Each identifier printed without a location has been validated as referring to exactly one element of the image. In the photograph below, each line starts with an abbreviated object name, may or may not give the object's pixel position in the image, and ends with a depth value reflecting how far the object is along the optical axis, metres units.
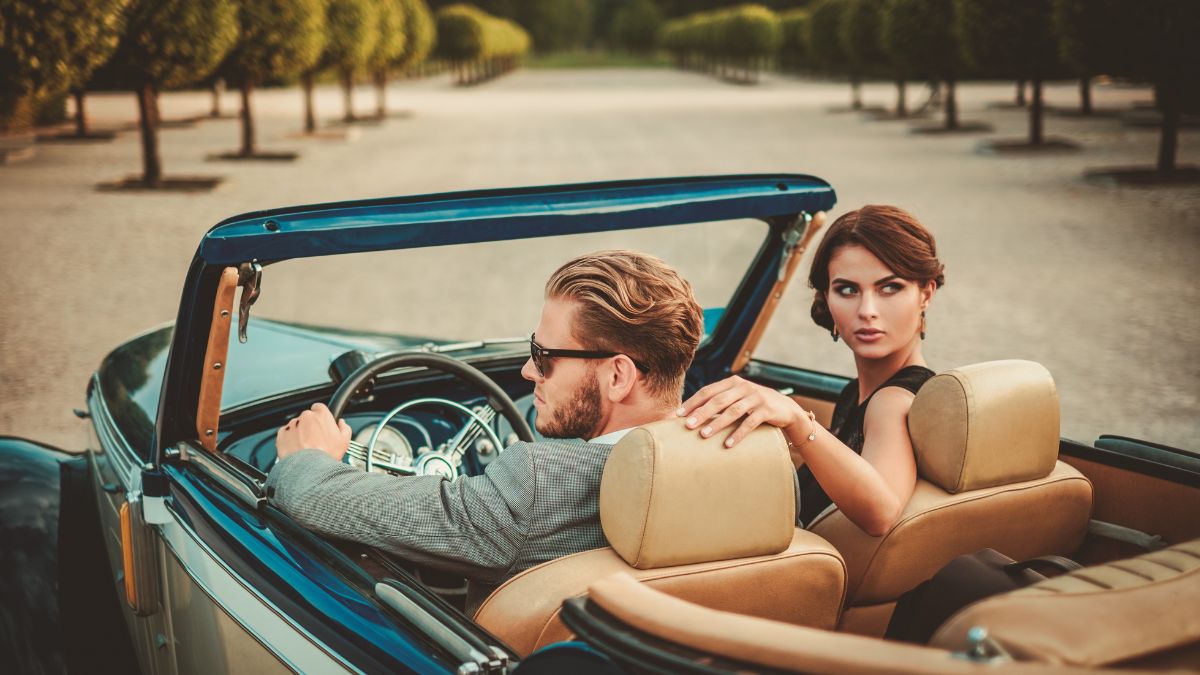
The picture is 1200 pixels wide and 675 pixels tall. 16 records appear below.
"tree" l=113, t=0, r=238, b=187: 13.74
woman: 2.28
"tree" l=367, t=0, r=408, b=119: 27.81
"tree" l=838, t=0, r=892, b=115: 25.88
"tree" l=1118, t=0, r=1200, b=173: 12.67
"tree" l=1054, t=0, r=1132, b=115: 13.31
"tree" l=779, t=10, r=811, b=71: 41.01
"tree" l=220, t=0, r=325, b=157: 17.42
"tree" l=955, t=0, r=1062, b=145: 16.75
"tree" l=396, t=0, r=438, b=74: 31.91
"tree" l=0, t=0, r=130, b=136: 11.48
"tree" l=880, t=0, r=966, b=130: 21.09
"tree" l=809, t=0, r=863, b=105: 31.27
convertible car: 1.53
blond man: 2.03
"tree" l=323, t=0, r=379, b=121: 22.91
